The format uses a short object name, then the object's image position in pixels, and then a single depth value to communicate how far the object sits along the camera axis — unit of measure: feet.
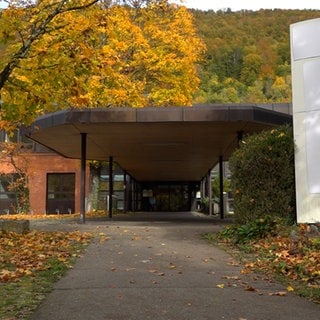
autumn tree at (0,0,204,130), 31.96
